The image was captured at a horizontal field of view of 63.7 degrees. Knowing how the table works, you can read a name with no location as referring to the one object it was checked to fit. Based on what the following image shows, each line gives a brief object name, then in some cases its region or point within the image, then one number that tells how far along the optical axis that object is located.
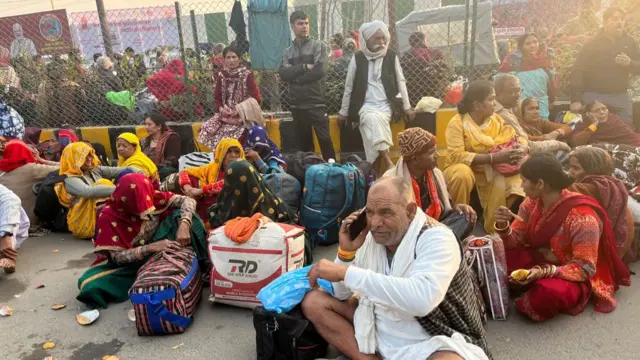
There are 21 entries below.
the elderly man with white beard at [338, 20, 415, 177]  5.77
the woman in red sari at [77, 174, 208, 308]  3.79
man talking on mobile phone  2.27
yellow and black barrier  6.48
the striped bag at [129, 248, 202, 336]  3.37
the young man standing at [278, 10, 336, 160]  6.18
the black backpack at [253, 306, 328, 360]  2.88
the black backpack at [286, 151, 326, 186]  5.40
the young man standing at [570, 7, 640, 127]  5.73
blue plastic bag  2.92
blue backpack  4.79
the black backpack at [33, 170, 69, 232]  5.66
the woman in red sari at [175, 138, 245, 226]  4.83
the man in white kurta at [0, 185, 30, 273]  4.52
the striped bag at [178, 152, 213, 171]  5.68
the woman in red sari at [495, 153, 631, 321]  3.24
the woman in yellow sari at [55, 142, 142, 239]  5.14
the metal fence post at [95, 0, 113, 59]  8.31
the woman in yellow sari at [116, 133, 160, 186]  5.38
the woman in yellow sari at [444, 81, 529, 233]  4.51
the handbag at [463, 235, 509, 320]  3.39
